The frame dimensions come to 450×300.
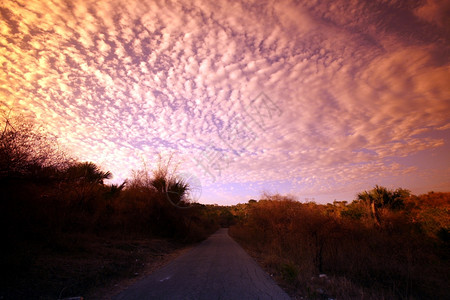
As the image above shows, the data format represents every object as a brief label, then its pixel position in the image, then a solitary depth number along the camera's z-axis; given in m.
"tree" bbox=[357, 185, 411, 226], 14.64
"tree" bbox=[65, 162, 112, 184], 10.38
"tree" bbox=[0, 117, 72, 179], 5.64
